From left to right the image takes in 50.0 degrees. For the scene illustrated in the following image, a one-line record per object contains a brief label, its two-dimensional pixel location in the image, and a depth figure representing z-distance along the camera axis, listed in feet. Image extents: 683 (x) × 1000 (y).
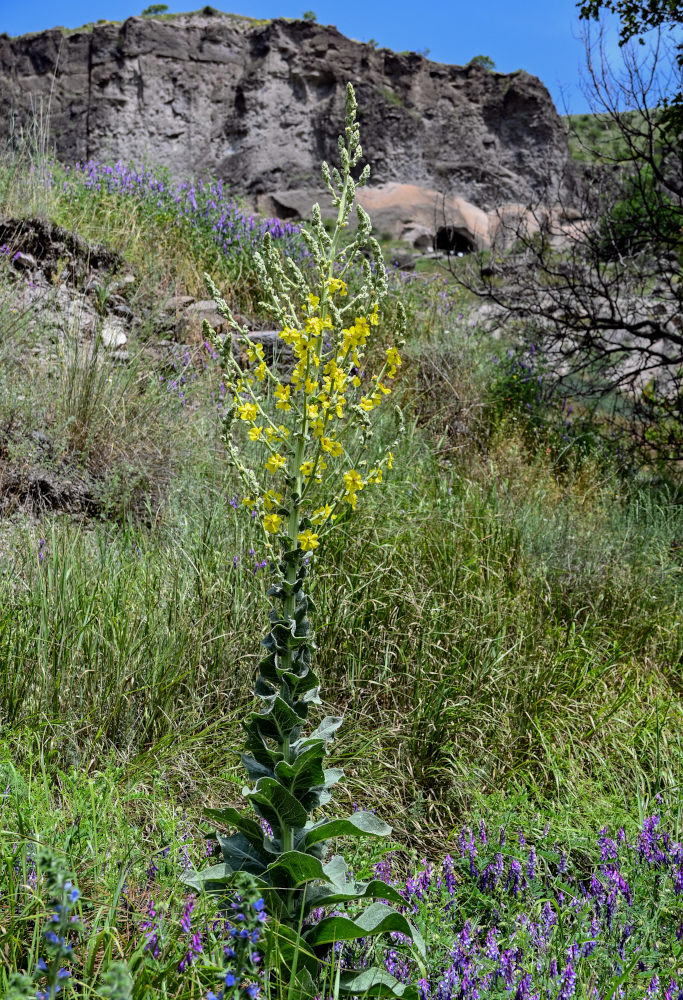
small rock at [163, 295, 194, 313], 21.56
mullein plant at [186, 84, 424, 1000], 5.21
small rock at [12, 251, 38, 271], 19.93
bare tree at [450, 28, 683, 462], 19.17
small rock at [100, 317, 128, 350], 18.44
